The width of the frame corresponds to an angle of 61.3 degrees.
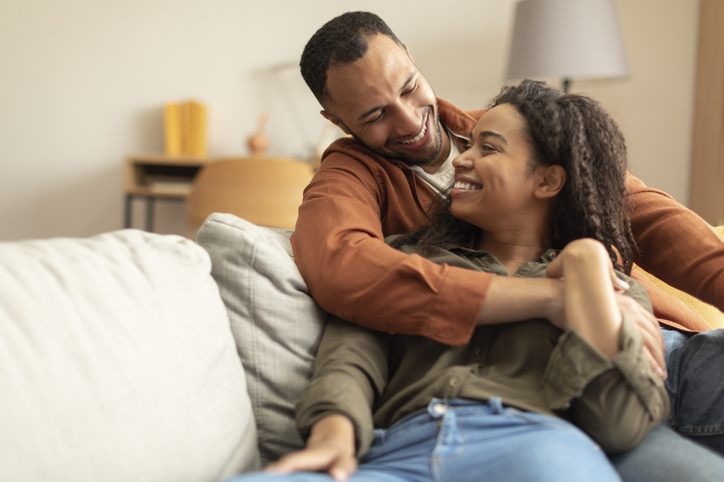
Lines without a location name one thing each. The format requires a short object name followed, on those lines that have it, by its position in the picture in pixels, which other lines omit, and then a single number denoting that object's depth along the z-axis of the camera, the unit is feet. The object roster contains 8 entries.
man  2.81
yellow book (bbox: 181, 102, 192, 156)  11.95
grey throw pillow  2.97
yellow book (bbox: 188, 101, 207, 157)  11.87
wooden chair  9.34
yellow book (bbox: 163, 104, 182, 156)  11.95
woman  2.42
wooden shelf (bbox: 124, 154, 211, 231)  11.31
